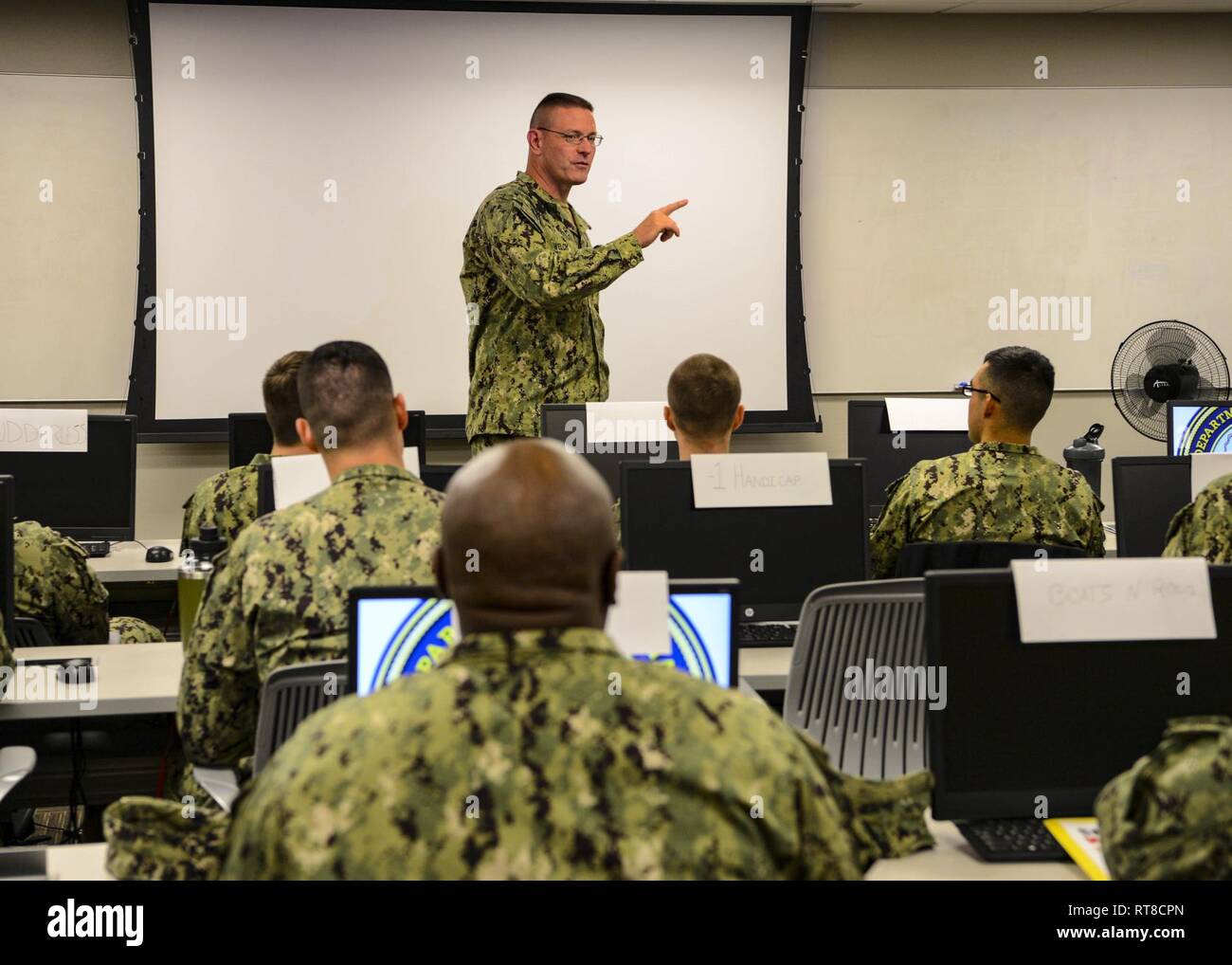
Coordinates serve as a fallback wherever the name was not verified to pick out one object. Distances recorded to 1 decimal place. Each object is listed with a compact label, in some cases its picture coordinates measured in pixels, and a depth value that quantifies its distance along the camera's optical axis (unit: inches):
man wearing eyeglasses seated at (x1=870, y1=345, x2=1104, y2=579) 125.1
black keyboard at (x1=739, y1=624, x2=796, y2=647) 114.3
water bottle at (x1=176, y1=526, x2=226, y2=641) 126.4
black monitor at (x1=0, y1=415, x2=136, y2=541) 158.9
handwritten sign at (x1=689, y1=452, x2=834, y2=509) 111.0
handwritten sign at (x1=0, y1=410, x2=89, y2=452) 156.6
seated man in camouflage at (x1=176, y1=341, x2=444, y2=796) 82.1
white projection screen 232.8
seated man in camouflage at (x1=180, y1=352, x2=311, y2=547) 133.1
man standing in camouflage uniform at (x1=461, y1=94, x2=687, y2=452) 158.9
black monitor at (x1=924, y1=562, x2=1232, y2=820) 67.5
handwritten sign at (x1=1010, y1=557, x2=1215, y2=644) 65.6
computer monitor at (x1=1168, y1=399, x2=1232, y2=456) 169.2
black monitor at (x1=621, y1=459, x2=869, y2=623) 111.7
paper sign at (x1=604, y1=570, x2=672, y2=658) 69.2
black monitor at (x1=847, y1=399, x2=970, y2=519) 166.4
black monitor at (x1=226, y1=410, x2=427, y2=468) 163.9
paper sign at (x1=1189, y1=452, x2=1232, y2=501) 118.2
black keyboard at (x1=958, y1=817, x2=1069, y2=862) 66.2
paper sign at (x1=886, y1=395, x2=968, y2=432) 165.2
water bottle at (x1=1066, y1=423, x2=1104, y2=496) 190.2
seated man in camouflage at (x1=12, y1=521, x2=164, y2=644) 124.3
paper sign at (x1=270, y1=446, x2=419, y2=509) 108.5
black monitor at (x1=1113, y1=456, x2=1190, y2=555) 132.3
